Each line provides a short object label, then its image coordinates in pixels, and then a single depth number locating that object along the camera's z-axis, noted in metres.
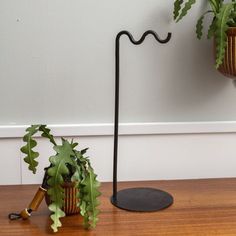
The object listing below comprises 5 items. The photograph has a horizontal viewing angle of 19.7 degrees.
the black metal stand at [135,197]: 1.75
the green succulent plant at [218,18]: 1.79
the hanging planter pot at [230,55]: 1.83
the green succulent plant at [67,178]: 1.62
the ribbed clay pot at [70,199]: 1.68
